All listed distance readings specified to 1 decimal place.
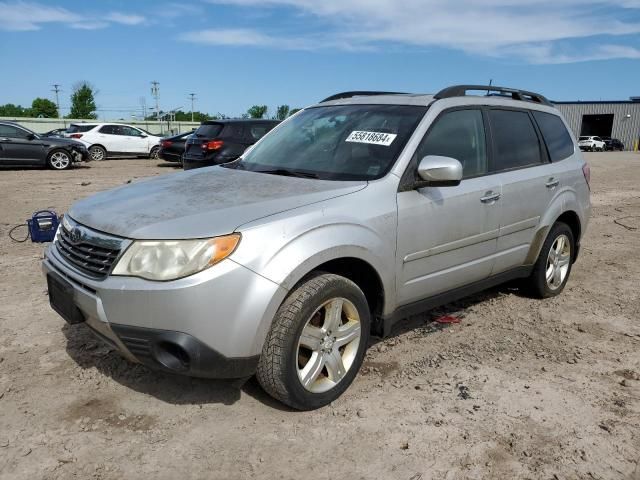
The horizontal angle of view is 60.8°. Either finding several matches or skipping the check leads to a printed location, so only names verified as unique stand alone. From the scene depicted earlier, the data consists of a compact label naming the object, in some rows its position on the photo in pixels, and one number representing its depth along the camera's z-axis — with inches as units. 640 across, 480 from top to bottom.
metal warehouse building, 2269.9
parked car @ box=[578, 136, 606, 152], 2026.3
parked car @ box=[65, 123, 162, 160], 807.1
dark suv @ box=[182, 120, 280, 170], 472.4
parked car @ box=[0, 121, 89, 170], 604.4
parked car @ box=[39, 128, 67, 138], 817.1
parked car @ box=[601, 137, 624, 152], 2095.6
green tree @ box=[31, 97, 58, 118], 3144.7
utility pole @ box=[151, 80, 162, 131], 2632.9
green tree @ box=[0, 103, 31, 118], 3221.0
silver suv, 100.7
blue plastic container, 256.4
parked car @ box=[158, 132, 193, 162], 687.7
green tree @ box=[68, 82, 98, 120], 2847.0
